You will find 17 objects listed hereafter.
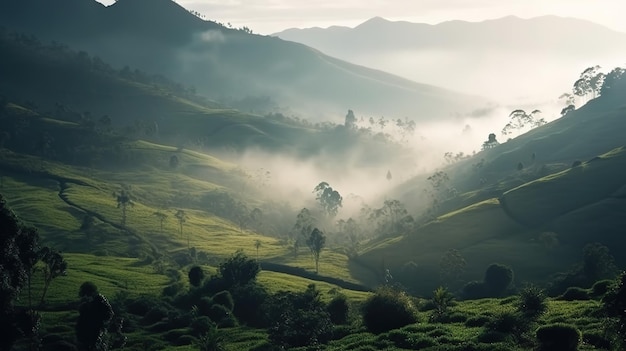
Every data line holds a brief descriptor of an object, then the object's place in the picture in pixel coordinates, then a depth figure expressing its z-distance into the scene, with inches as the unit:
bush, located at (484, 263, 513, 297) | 6107.3
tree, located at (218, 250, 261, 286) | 5585.6
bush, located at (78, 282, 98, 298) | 4817.9
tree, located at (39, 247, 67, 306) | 4215.1
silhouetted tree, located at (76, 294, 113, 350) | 3405.5
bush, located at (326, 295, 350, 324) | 4138.8
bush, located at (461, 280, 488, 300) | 6138.8
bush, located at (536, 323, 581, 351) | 2274.9
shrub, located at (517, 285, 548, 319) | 3011.8
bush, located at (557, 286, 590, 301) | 3612.2
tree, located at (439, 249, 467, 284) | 7052.2
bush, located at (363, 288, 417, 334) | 3321.9
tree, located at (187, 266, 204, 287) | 5693.9
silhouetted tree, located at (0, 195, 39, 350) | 3105.3
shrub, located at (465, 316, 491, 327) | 3041.3
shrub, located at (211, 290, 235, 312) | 4865.7
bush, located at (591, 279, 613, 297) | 3496.6
